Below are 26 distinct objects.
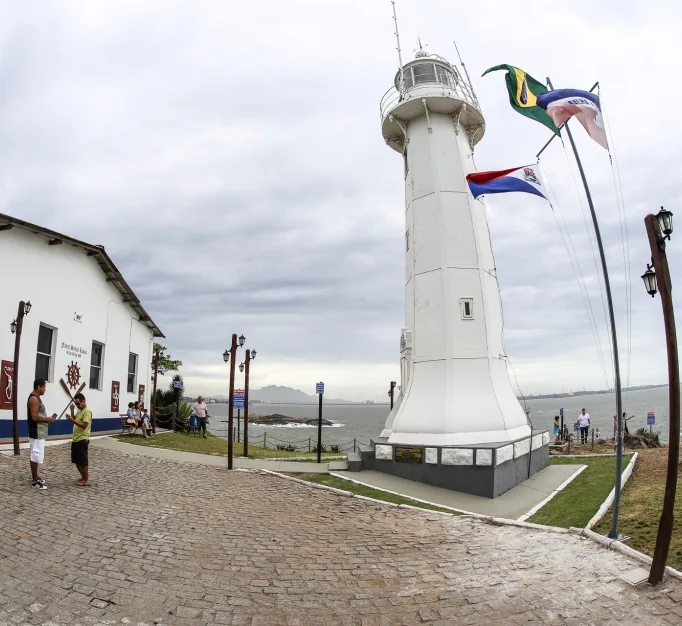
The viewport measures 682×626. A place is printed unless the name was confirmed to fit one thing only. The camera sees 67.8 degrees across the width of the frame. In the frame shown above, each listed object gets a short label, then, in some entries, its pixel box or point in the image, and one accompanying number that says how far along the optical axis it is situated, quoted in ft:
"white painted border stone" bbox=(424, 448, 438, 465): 36.37
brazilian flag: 29.68
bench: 61.22
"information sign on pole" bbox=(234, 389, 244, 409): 51.74
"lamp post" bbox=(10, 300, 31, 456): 38.01
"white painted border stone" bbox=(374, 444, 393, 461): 39.41
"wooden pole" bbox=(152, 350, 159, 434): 69.04
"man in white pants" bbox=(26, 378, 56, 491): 28.14
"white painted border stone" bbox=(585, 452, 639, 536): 24.97
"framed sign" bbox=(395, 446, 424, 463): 37.42
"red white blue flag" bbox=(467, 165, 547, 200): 30.73
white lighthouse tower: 37.83
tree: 111.41
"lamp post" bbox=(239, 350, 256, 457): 50.04
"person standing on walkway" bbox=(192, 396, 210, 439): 73.46
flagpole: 22.24
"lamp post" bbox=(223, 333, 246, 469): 44.19
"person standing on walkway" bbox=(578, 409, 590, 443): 75.83
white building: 45.39
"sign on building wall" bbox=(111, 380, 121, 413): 65.41
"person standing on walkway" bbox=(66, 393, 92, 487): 29.66
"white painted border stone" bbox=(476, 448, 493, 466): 34.24
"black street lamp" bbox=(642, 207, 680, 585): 17.17
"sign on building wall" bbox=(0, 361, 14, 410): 43.57
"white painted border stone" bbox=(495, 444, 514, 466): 34.55
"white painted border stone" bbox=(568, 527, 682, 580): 17.63
